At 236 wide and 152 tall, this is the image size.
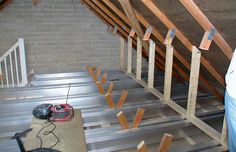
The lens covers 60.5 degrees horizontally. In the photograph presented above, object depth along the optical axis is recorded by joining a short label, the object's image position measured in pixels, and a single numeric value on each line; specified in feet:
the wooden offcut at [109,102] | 7.31
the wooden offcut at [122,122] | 5.78
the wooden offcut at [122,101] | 7.39
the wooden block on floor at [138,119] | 5.83
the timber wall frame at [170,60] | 5.50
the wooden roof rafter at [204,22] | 3.89
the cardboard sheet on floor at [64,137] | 3.35
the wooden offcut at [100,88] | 8.86
